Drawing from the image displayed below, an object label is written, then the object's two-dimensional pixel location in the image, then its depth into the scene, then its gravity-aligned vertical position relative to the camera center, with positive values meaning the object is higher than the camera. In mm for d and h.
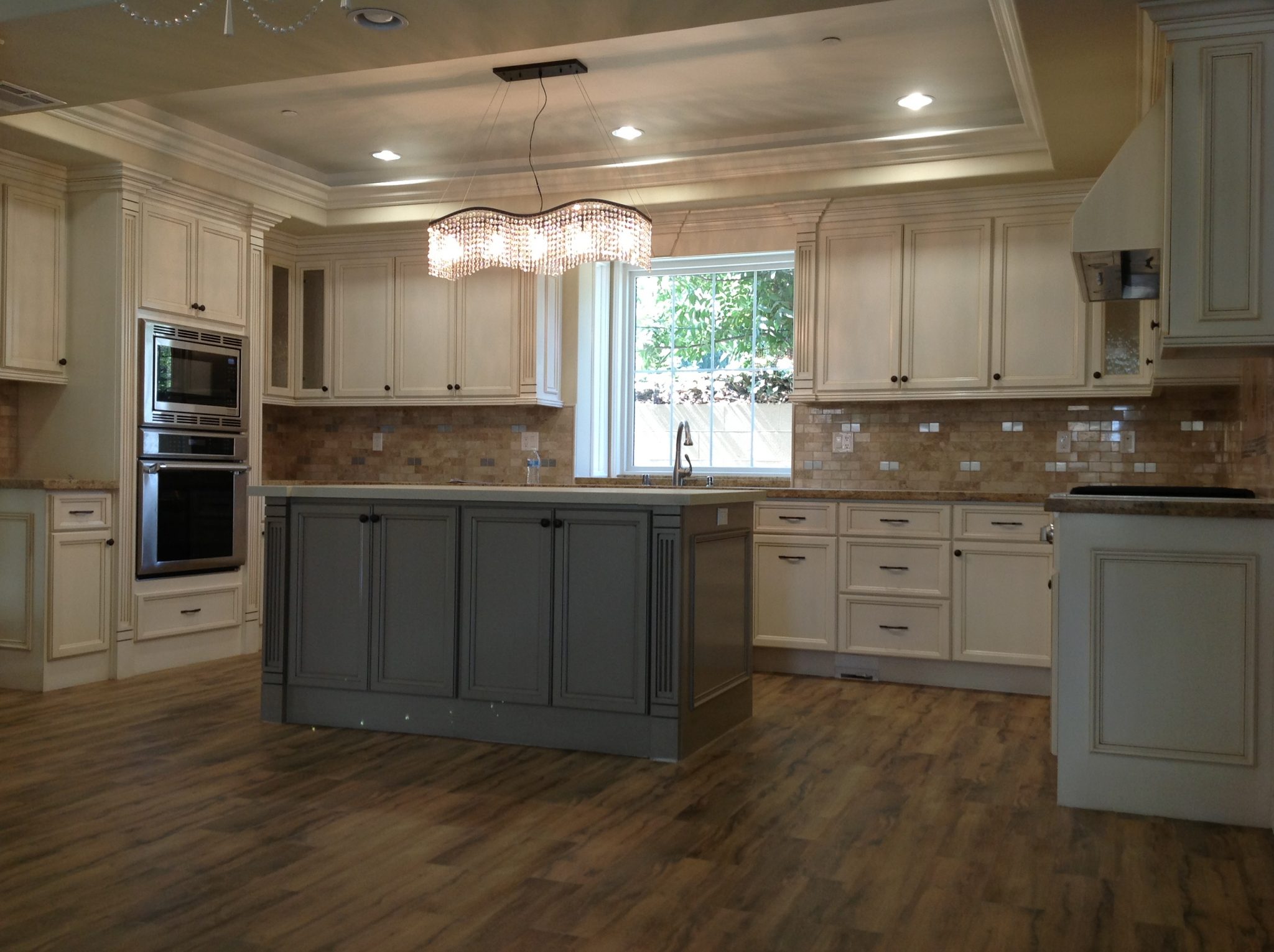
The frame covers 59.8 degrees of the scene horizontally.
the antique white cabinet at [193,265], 5383 +1053
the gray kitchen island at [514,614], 3729 -492
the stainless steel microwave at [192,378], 5344 +476
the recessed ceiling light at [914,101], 5027 +1736
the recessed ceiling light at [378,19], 3518 +1468
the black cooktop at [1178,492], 3987 -36
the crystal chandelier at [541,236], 4695 +1036
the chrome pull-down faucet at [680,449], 5625 +145
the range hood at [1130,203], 3434 +879
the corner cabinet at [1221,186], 3156 +852
